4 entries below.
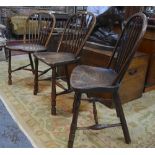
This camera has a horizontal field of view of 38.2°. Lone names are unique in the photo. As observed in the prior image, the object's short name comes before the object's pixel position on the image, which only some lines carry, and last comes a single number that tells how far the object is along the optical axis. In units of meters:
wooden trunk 2.20
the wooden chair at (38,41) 2.46
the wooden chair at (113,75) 1.42
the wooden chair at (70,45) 1.95
